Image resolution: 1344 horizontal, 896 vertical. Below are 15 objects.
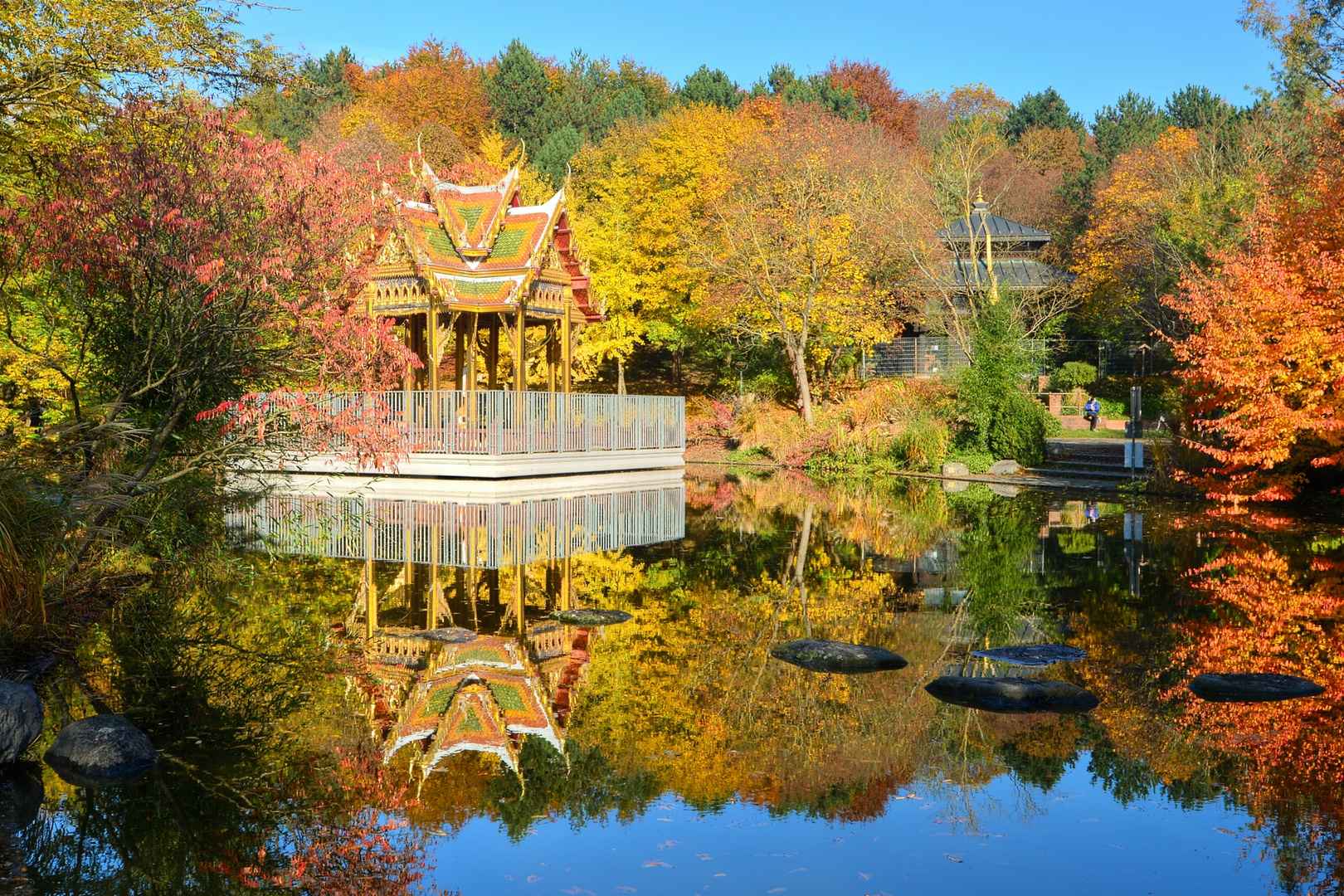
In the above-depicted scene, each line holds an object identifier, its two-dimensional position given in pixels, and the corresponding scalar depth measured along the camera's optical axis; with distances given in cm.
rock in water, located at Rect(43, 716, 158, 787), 551
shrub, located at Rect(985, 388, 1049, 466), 2678
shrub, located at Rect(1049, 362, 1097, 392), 3988
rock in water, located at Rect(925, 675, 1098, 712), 686
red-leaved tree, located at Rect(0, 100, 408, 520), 952
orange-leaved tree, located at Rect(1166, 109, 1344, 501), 1609
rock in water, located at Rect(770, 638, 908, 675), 780
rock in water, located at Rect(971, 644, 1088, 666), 798
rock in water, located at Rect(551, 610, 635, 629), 915
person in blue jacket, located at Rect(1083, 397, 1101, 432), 3425
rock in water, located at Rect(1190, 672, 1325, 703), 705
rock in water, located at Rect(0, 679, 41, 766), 556
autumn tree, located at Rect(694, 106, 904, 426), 3372
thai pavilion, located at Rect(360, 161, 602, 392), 2322
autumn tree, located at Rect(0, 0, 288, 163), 996
